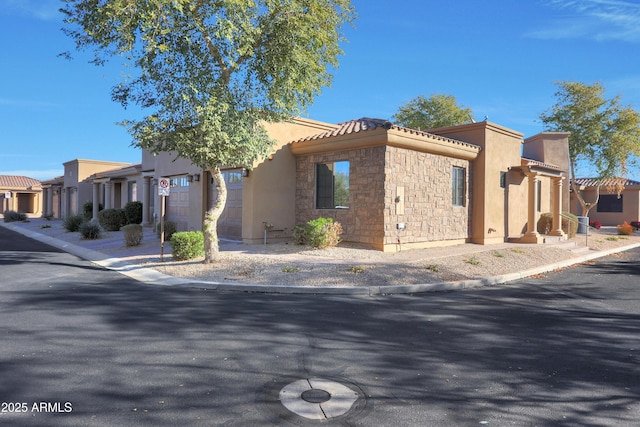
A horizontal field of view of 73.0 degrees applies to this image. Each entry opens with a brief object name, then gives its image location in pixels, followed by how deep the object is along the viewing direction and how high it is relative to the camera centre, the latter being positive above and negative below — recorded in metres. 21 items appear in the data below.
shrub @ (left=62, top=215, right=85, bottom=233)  23.33 -0.17
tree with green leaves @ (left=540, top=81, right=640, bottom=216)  24.69 +5.84
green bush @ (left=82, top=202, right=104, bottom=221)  29.94 +0.86
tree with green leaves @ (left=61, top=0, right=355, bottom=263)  10.23 +4.14
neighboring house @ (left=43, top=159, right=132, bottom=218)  34.09 +3.02
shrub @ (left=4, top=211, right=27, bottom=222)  35.66 +0.18
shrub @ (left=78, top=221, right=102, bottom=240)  19.41 -0.49
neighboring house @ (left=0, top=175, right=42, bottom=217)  48.83 +2.74
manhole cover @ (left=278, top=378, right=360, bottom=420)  3.62 -1.57
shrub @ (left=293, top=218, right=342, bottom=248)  13.52 -0.29
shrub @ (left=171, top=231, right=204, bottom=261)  12.30 -0.67
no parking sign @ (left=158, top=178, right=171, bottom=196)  12.37 +0.99
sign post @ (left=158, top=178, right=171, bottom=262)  12.38 +0.99
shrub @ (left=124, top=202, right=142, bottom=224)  23.88 +0.49
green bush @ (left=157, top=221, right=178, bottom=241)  17.73 -0.32
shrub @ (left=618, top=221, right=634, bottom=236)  24.31 -0.11
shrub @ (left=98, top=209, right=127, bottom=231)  23.09 +0.09
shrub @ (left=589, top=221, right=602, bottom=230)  27.90 +0.17
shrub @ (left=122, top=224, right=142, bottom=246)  16.08 -0.50
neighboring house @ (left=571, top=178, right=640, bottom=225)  31.86 +2.07
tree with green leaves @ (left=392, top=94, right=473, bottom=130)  32.28 +8.54
